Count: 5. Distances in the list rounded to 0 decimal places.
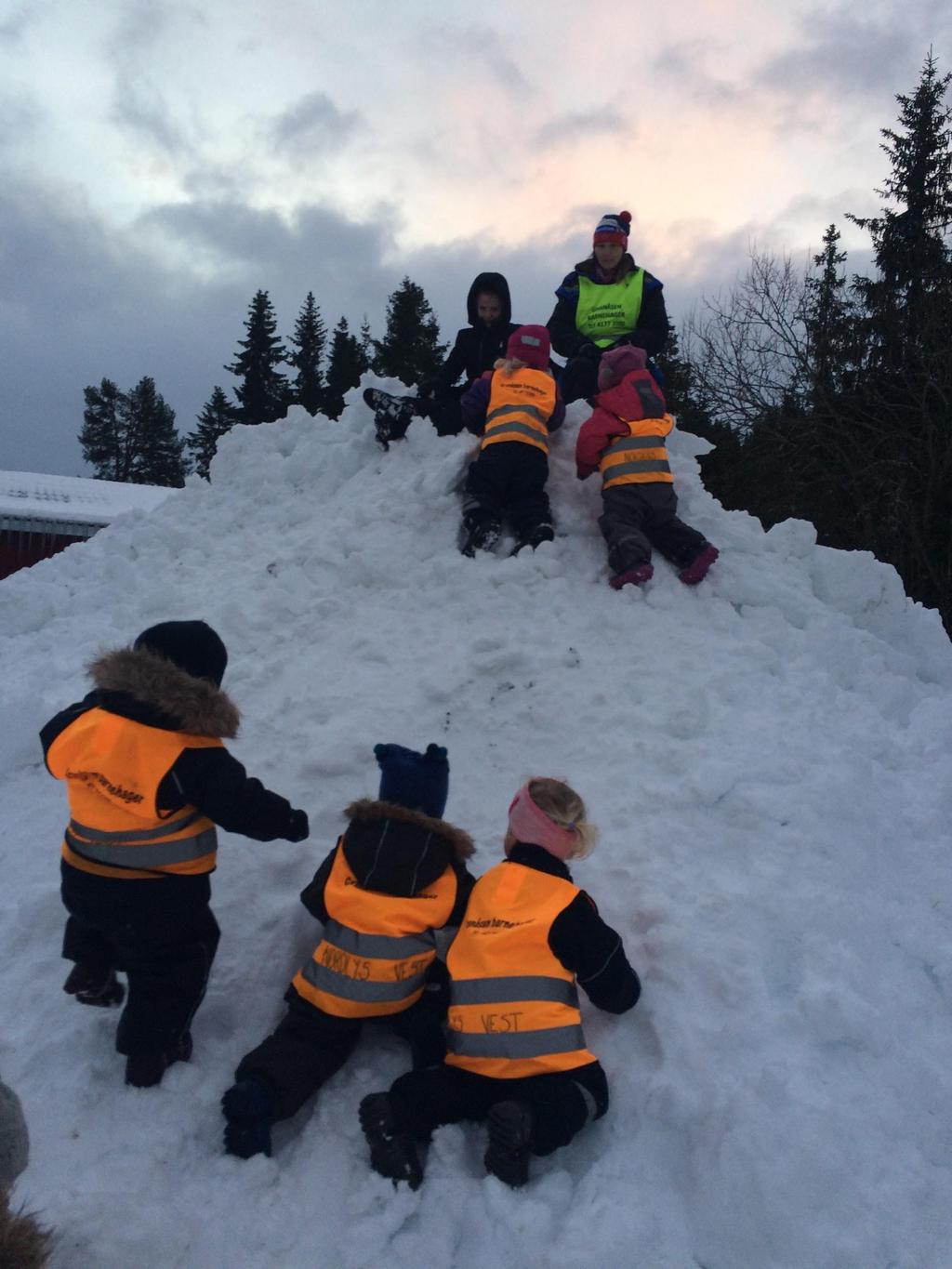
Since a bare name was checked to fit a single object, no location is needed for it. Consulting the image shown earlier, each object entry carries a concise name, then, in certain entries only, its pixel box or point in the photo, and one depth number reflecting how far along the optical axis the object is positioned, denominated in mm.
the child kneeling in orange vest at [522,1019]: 2627
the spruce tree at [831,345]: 16406
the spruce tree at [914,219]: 16609
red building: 13656
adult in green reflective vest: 6711
